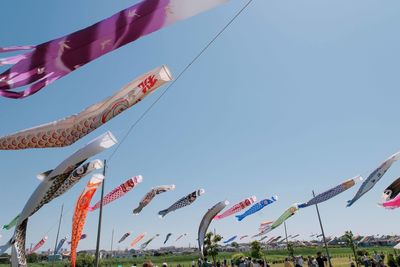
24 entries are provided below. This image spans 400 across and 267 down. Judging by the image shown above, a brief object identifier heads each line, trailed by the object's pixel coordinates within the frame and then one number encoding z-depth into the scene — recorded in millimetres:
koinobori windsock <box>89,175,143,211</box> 21891
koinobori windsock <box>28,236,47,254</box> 37097
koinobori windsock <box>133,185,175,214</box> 27141
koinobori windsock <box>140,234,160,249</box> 72969
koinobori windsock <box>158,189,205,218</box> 28266
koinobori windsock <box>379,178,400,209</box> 16450
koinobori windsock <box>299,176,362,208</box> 23094
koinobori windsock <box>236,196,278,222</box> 30172
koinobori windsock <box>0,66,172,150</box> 8656
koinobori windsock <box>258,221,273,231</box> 37847
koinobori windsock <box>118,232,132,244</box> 55922
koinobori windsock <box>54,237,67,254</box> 43297
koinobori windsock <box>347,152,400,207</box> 16969
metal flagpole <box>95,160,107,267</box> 13954
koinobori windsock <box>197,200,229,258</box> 26234
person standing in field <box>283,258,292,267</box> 18062
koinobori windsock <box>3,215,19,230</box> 24078
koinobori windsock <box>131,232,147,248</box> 53262
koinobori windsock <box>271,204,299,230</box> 28980
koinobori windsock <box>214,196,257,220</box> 28730
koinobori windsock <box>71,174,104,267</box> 16516
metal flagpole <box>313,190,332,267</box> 25591
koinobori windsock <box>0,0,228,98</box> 5527
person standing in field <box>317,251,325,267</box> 18234
